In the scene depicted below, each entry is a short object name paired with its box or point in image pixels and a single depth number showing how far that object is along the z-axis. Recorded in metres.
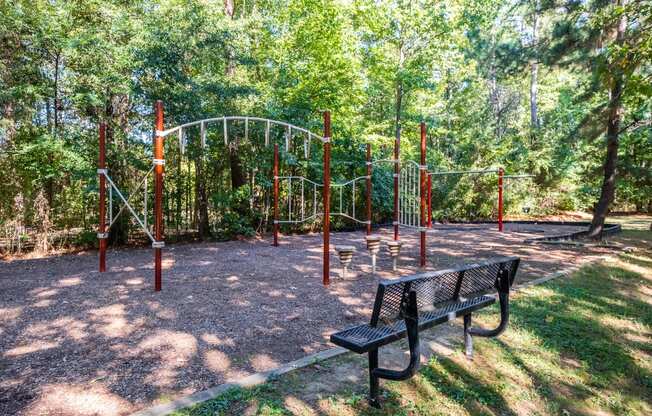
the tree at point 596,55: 8.37
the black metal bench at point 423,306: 2.36
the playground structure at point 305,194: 5.13
